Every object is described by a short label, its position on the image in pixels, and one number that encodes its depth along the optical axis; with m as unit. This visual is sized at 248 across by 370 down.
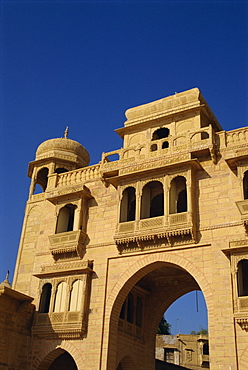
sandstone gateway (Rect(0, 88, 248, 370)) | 14.60
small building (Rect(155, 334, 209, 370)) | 34.25
